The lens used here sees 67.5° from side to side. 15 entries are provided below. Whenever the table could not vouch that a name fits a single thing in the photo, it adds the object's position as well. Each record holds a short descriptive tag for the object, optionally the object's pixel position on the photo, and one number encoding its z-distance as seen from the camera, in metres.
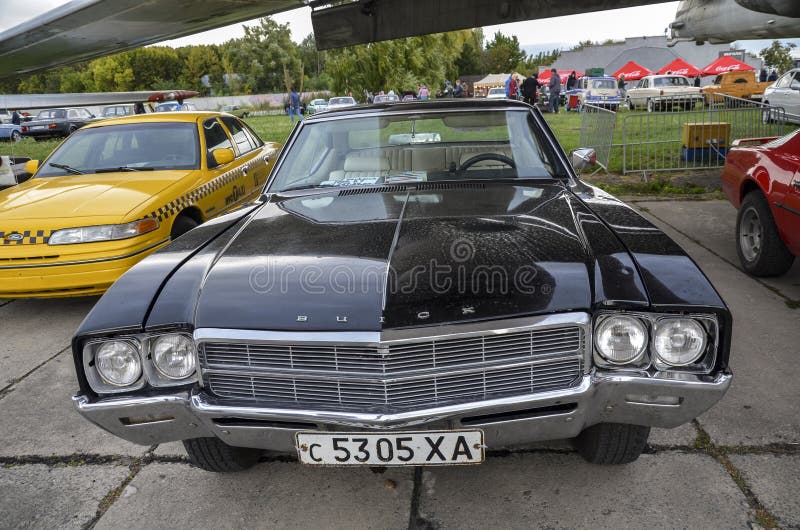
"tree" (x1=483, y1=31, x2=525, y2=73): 76.88
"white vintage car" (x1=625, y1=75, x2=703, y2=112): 27.34
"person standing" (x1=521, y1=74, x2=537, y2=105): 22.50
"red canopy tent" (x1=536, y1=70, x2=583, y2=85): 50.06
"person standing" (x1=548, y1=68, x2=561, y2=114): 26.08
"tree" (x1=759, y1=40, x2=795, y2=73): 49.88
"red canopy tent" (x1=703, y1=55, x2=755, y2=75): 34.22
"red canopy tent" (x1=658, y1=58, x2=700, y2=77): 38.91
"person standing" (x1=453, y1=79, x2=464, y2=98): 34.72
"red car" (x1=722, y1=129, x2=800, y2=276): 4.46
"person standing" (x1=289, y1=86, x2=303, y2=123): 30.20
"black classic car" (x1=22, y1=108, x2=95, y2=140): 27.36
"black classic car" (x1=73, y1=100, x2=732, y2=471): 2.00
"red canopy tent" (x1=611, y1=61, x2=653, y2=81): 39.66
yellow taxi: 4.57
